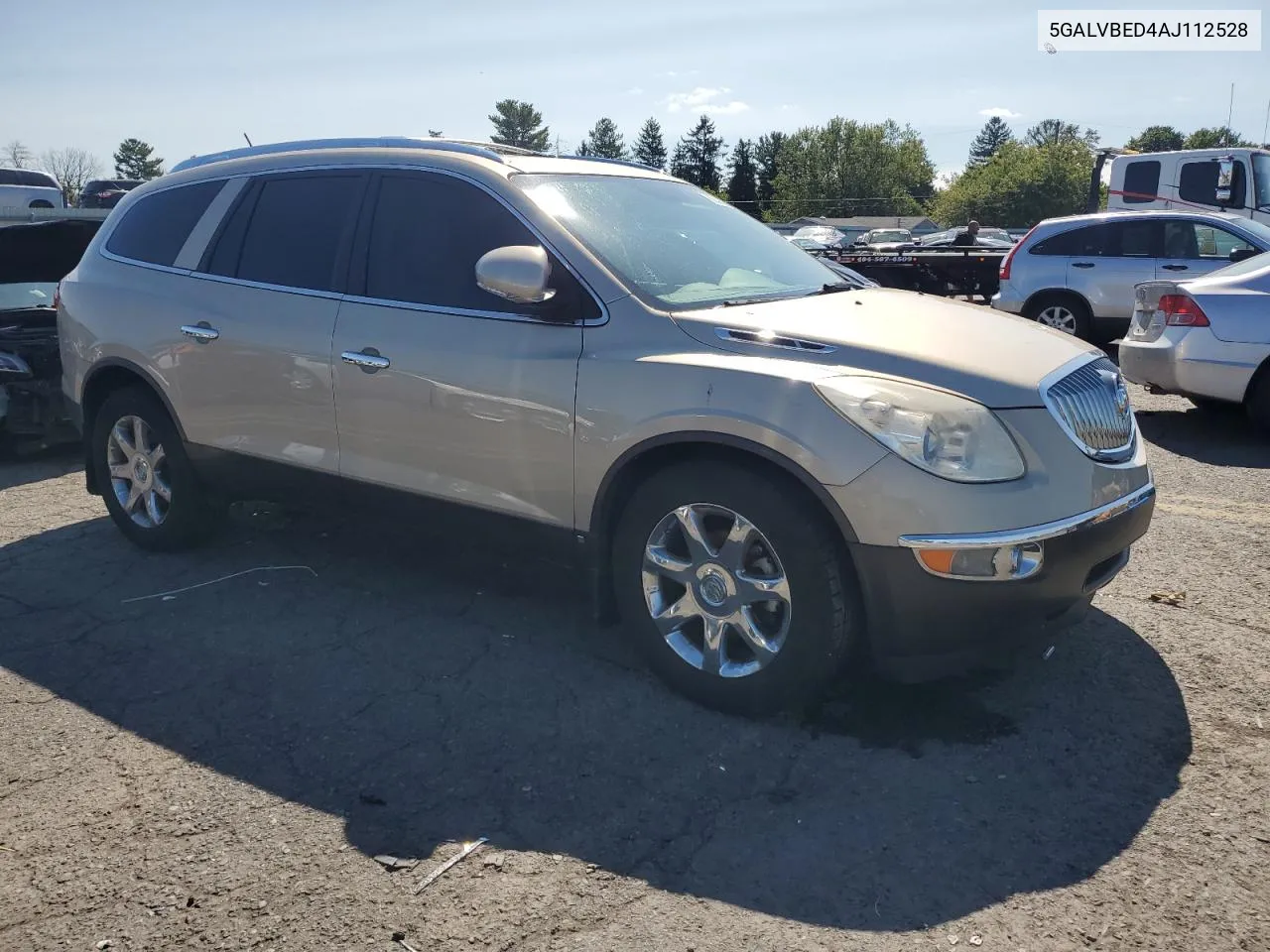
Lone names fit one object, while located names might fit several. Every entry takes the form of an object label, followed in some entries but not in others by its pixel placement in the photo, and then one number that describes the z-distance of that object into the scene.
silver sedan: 7.55
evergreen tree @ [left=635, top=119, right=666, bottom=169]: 120.81
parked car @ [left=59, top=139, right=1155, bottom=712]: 3.24
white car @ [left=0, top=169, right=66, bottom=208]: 18.84
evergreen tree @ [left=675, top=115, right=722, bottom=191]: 120.31
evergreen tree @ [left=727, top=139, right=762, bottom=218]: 114.69
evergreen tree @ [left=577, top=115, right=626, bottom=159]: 115.19
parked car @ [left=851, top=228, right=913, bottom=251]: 44.53
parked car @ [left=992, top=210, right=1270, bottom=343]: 11.52
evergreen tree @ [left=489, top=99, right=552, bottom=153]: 113.29
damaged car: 7.36
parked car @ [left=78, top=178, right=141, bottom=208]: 25.48
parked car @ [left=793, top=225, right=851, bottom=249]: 41.53
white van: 14.31
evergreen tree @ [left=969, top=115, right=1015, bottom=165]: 170.00
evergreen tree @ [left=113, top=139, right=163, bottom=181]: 107.44
